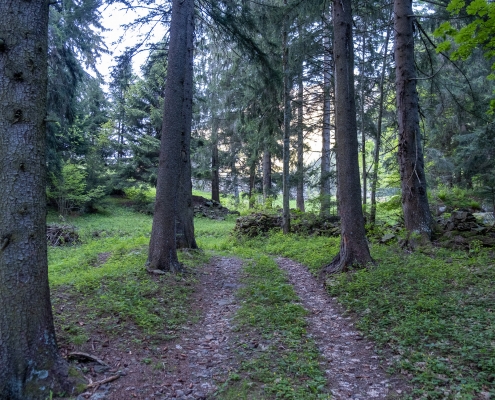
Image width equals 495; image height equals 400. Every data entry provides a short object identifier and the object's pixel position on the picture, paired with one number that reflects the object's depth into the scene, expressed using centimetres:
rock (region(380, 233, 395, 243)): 874
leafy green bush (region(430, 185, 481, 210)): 999
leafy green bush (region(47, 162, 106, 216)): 1758
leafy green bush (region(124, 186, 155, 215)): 2198
